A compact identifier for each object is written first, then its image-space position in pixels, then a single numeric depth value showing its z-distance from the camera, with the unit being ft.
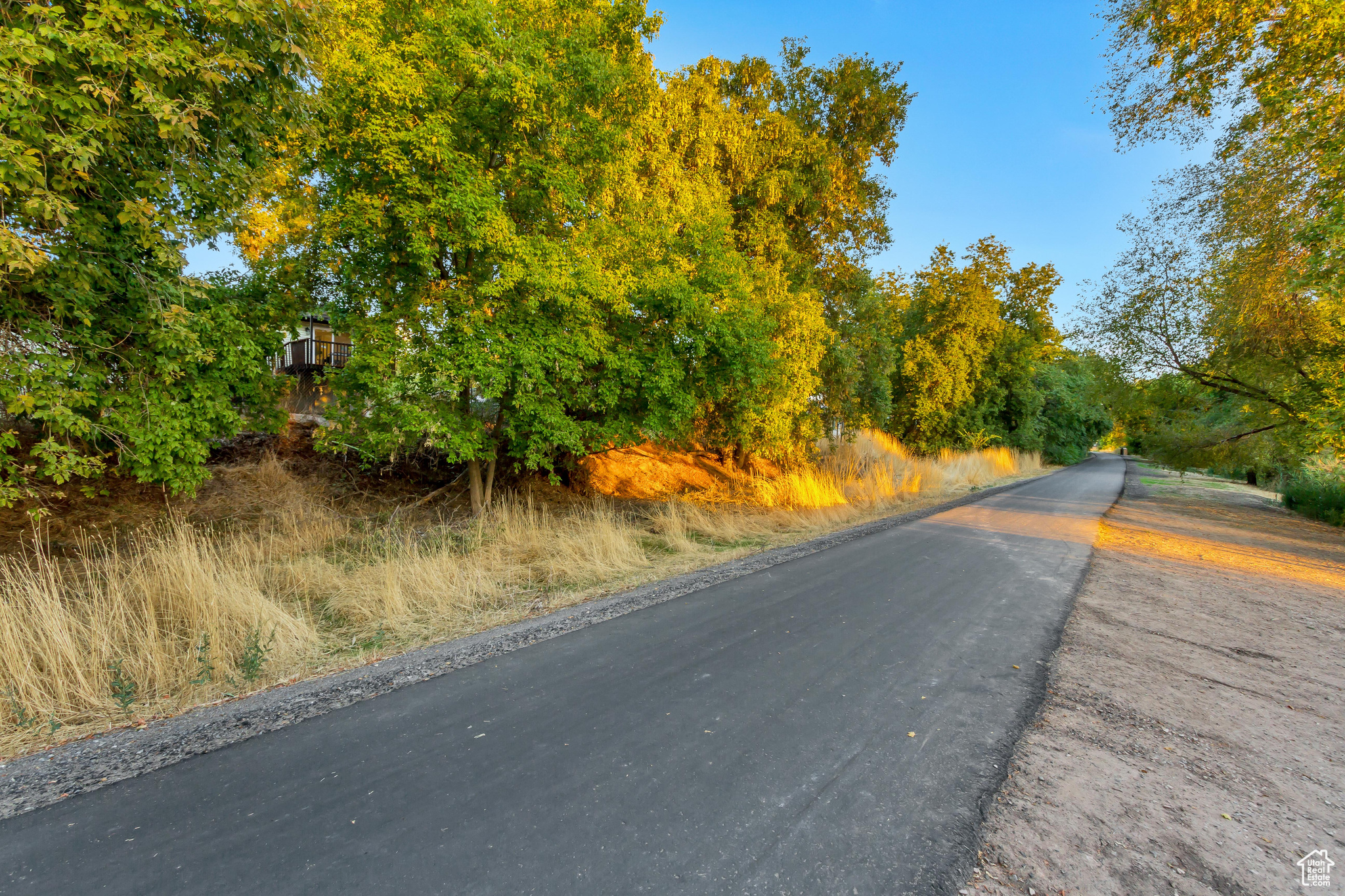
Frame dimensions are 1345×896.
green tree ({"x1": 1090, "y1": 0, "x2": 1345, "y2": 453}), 27.37
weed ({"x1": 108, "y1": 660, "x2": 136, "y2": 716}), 11.21
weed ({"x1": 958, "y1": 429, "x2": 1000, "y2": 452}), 80.89
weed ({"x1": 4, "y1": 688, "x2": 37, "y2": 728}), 10.31
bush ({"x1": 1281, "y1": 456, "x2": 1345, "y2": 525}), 41.27
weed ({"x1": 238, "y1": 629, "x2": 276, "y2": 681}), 12.72
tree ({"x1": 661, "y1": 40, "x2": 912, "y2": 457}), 39.60
